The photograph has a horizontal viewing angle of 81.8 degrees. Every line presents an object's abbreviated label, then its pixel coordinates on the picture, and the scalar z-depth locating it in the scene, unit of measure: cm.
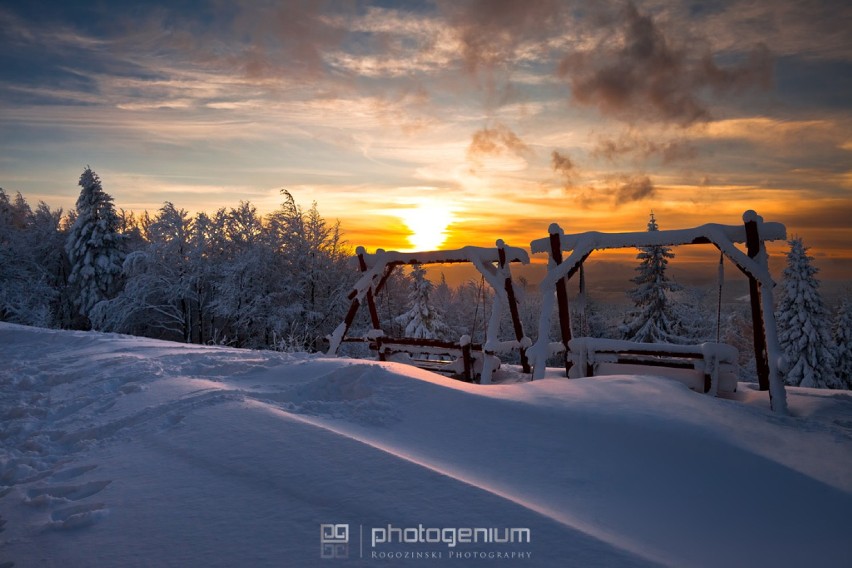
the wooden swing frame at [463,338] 1164
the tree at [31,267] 2945
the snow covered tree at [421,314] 3241
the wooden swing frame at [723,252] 816
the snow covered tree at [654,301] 2609
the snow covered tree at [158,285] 2888
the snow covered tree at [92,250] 3184
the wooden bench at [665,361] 899
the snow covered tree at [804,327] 2439
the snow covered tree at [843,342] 2691
